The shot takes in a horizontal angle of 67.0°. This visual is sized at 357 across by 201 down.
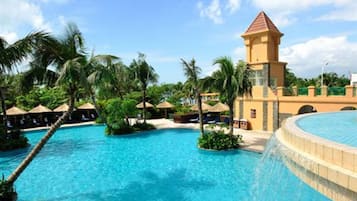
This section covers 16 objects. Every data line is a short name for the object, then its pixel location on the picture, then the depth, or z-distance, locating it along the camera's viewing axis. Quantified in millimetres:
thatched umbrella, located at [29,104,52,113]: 28341
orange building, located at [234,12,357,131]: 19828
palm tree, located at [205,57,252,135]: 15453
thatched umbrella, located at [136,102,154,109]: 31594
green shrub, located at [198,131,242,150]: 15845
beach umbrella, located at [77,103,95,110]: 32312
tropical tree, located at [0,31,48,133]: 8117
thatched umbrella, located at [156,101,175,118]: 32131
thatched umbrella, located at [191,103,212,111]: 29697
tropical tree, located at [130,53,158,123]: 24359
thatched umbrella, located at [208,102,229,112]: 27636
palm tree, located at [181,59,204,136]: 16781
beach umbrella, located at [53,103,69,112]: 29541
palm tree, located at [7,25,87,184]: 8422
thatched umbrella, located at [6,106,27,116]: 25875
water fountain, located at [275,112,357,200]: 2965
